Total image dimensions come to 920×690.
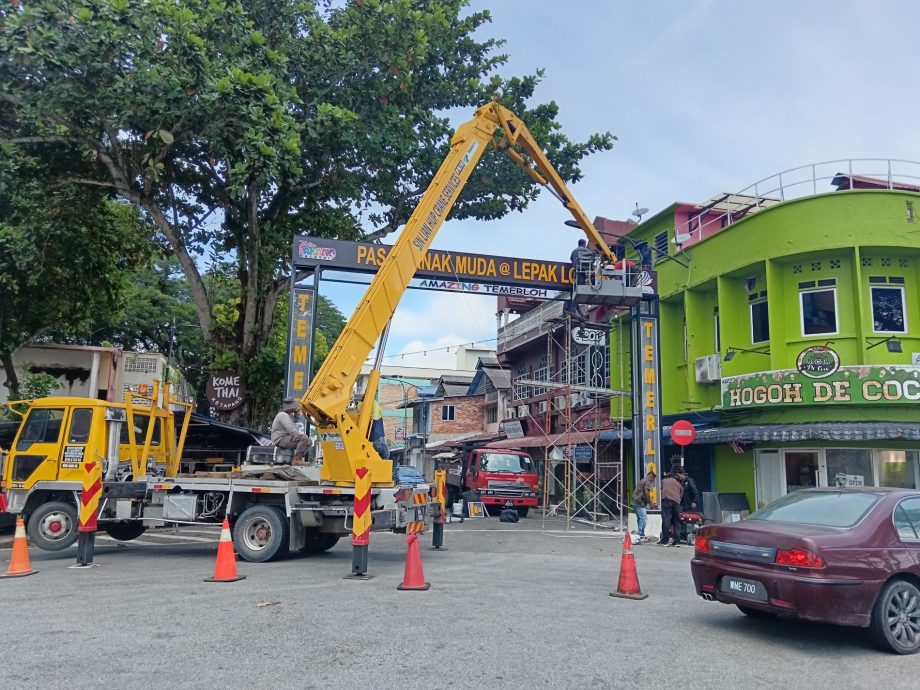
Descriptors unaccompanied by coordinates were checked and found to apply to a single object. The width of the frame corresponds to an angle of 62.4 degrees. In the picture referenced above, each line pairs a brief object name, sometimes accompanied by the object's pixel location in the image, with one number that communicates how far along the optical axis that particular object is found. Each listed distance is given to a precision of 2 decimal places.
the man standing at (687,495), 16.45
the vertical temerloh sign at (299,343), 17.25
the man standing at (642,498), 17.17
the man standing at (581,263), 19.22
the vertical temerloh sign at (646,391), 18.78
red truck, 23.39
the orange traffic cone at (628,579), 8.71
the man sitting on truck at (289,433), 12.48
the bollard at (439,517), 12.77
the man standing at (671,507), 16.06
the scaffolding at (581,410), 21.81
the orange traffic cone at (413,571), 8.92
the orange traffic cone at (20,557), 10.20
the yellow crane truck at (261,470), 10.93
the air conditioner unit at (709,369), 20.67
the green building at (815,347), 17.16
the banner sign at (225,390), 18.78
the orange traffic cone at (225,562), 9.39
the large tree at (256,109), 14.01
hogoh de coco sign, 16.69
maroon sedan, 6.33
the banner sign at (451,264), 17.64
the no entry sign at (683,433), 16.78
